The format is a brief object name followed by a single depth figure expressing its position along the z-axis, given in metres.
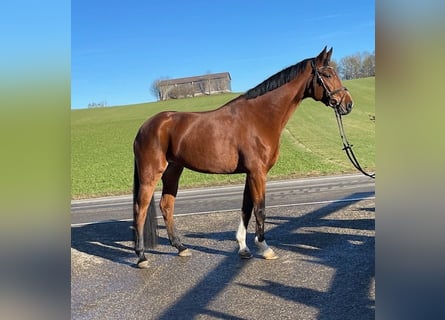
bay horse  4.74
